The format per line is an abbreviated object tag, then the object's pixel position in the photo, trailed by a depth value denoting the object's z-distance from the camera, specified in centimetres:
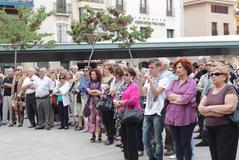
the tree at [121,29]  2473
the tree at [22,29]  1884
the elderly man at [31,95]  1445
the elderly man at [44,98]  1403
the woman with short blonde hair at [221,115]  595
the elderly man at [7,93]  1559
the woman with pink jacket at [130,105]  808
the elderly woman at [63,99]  1379
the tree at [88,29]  2353
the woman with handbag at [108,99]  1020
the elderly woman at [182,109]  682
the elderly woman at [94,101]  1087
